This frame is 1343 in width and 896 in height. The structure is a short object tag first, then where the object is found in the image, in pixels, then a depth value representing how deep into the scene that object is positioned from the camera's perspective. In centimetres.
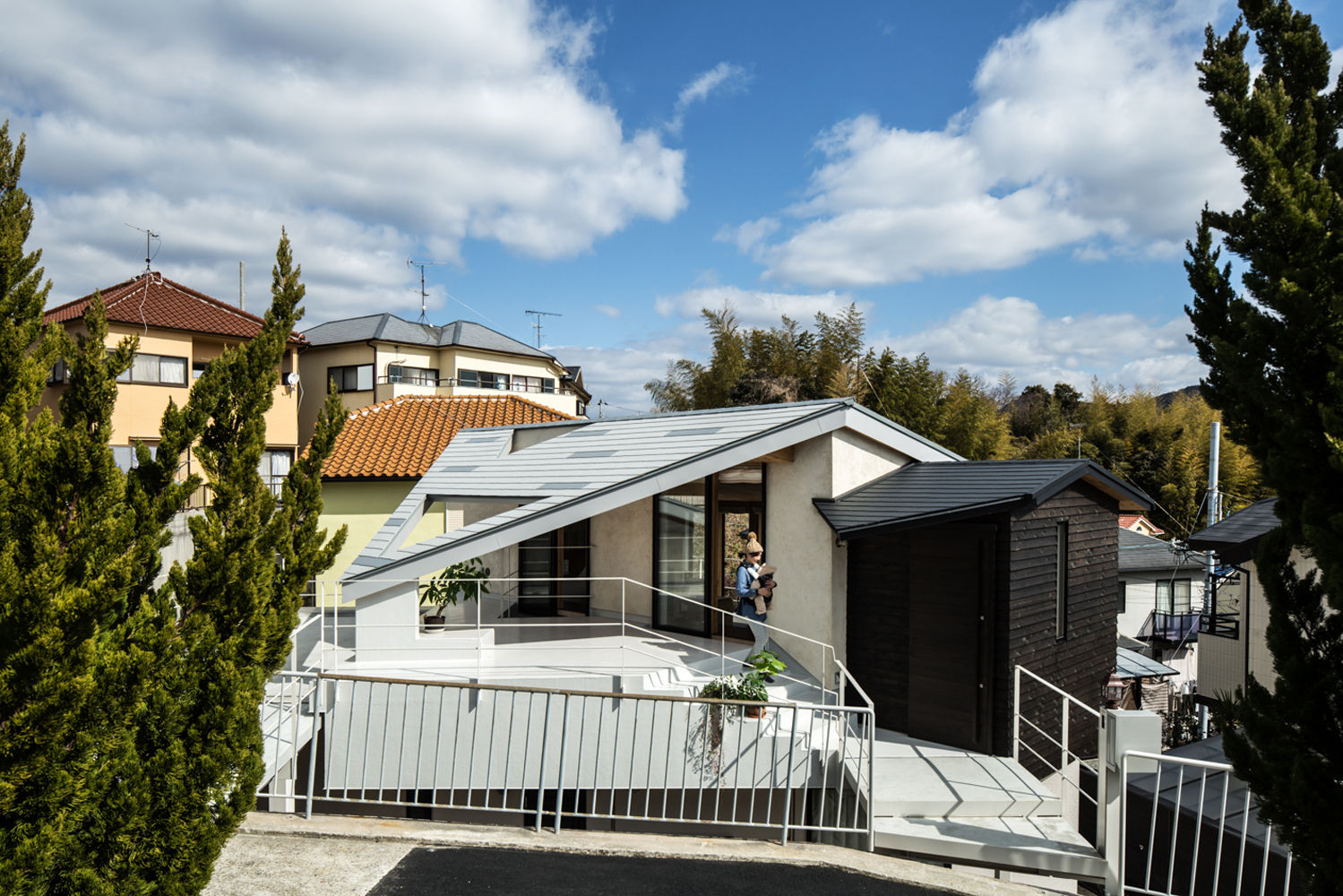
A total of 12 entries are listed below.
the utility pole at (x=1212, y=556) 1670
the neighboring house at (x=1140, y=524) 3338
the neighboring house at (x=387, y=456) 1797
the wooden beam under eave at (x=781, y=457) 1106
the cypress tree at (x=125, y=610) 332
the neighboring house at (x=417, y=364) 3262
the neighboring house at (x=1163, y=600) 2302
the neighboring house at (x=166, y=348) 2041
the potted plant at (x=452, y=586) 1112
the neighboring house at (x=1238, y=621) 1279
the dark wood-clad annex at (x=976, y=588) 867
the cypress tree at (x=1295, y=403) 404
